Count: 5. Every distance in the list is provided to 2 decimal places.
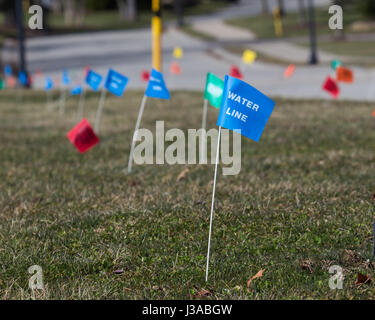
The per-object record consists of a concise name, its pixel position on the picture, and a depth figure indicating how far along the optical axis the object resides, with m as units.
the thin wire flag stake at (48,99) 15.61
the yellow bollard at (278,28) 43.57
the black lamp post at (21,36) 18.66
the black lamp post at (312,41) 25.62
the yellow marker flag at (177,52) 17.63
